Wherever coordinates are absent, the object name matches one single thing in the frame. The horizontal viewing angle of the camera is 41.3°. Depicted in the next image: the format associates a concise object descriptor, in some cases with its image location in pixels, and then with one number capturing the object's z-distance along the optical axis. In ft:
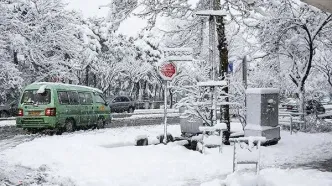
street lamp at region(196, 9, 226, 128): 41.37
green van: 56.80
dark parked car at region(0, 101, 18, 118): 100.28
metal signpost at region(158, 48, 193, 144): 41.93
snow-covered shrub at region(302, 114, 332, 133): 63.32
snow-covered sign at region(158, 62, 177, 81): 42.57
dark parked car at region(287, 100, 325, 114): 90.65
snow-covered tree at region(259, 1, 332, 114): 60.34
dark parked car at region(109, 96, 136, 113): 120.10
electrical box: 46.52
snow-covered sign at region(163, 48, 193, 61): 41.63
